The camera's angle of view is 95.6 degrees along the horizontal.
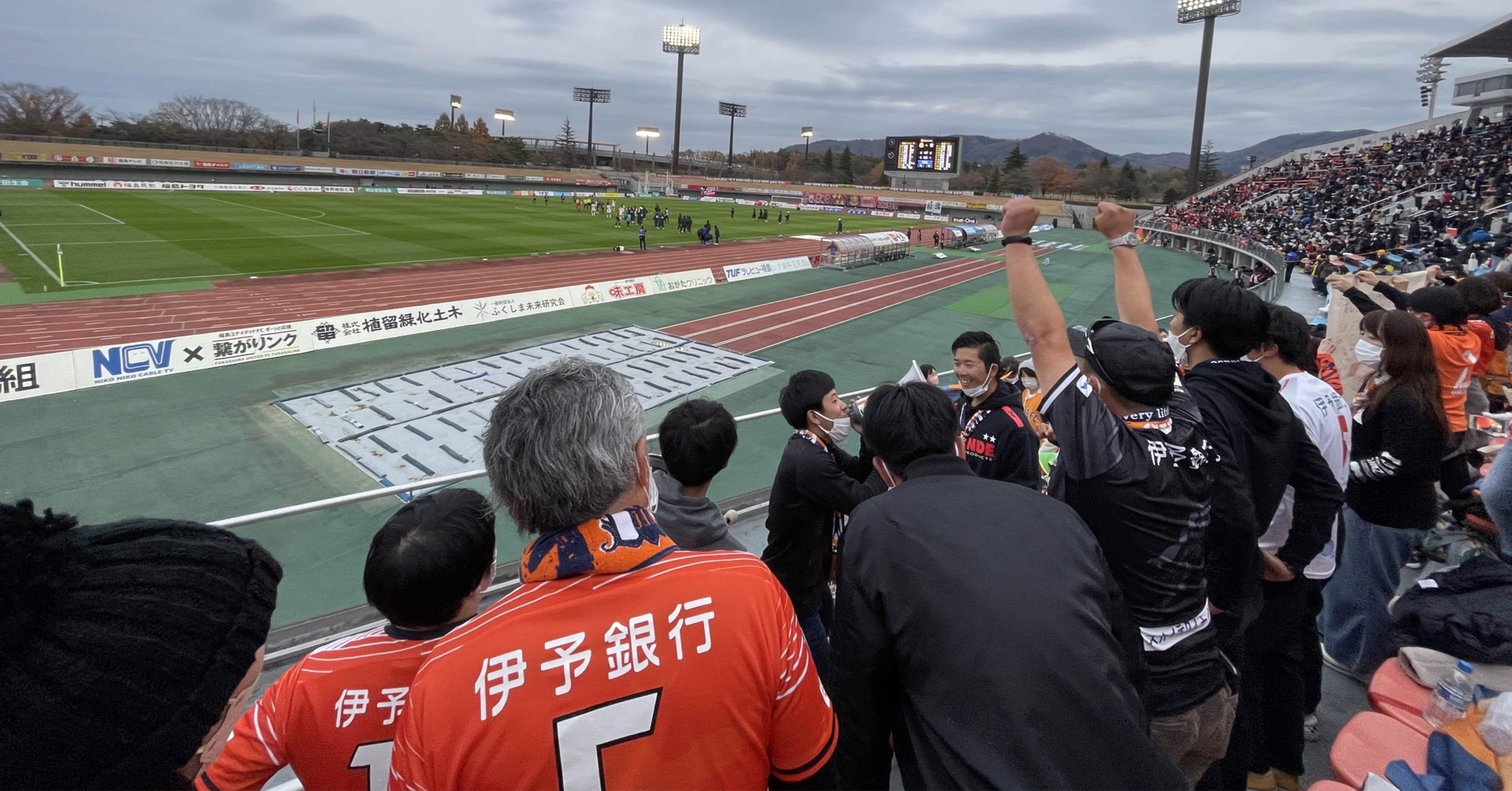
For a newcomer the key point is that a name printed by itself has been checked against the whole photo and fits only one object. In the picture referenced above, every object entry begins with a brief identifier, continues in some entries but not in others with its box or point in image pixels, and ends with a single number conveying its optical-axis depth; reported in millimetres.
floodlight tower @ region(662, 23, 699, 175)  90938
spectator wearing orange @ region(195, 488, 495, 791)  1771
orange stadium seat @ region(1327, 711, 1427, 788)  2682
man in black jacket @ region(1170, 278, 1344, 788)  2590
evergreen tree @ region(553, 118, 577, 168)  100125
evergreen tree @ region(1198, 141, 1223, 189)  93562
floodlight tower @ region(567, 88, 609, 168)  104062
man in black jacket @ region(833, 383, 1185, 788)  1538
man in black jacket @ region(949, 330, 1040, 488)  3750
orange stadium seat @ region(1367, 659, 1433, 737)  2941
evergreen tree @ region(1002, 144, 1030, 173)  93875
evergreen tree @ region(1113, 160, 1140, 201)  80750
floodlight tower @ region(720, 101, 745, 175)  114375
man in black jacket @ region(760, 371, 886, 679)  3146
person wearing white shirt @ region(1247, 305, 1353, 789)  3131
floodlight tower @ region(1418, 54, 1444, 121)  56219
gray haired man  1374
